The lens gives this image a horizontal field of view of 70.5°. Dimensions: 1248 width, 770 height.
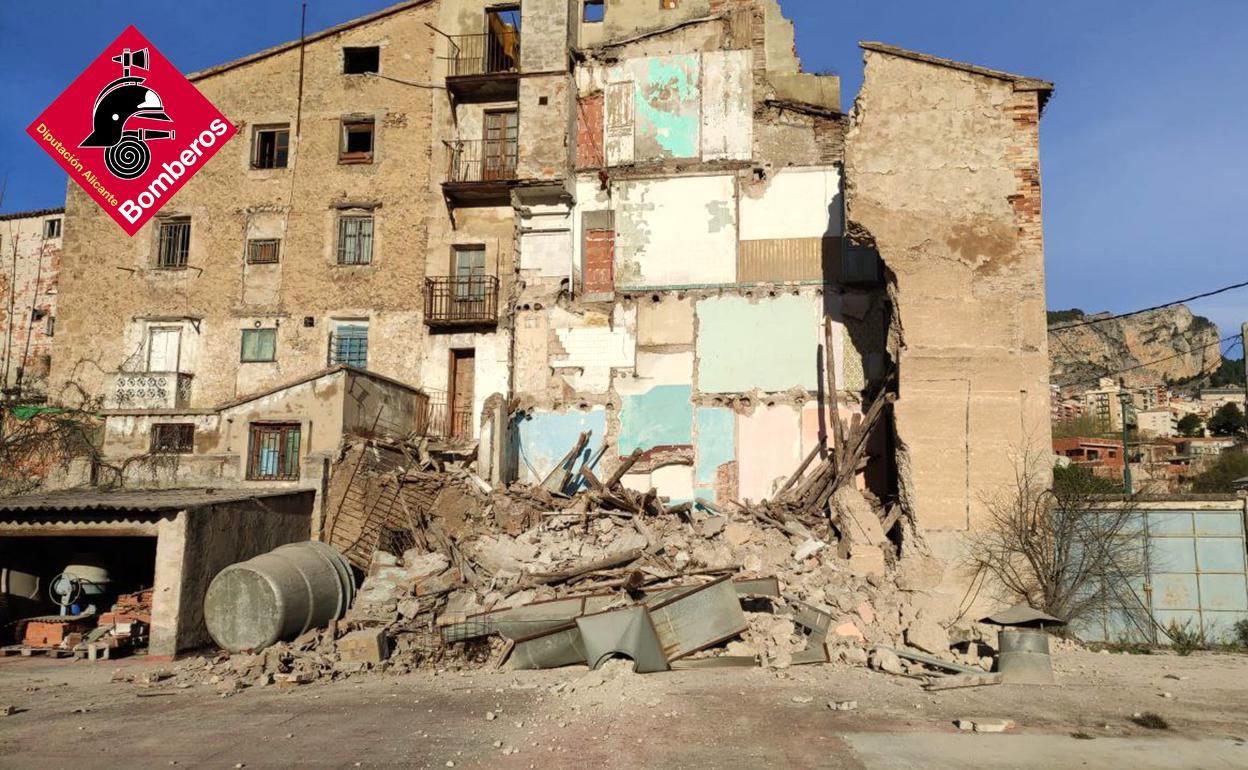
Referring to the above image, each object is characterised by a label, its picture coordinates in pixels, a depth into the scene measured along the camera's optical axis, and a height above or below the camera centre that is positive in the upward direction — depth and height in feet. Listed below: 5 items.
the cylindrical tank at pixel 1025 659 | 36.83 -8.04
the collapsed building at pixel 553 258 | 54.44 +15.61
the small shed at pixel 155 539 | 47.06 -5.16
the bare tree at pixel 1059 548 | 48.19 -4.48
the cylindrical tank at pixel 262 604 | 45.03 -7.84
